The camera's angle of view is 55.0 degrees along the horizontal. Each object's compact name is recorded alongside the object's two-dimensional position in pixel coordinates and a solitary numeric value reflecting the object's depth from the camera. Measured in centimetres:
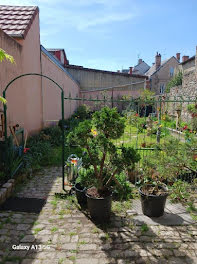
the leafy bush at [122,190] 370
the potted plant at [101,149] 301
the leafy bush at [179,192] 402
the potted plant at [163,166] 335
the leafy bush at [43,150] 556
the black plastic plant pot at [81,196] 362
